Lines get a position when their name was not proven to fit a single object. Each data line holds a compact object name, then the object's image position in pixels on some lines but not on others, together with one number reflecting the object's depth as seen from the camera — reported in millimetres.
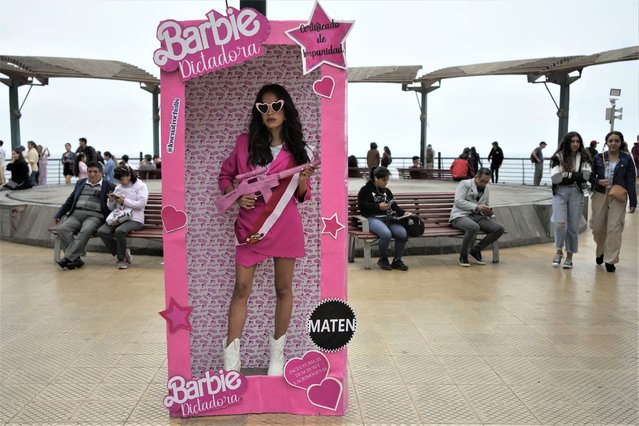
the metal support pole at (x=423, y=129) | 29359
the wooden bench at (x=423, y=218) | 9102
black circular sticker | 4055
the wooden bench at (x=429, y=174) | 23984
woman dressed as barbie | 4008
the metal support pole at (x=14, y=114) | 24484
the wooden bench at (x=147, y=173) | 22308
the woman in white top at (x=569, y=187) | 8750
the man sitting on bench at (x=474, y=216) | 9367
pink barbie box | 3807
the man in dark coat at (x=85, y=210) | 9219
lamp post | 22969
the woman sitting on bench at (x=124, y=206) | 9125
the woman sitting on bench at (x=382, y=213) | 8945
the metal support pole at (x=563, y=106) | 23948
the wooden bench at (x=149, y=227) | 9148
